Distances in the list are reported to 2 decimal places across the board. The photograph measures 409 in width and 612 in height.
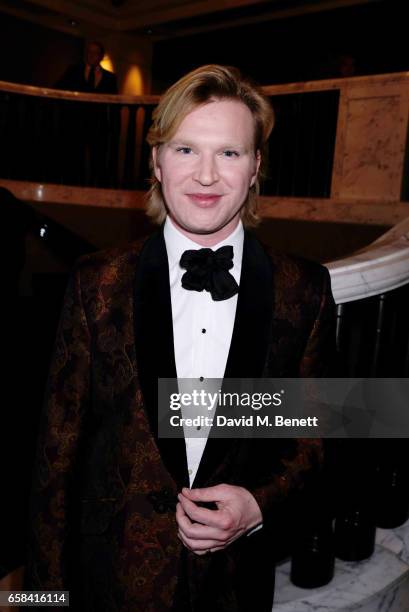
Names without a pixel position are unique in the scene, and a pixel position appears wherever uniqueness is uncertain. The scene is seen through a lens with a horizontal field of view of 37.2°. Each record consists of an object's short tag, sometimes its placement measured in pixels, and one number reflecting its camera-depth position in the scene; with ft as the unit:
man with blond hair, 4.71
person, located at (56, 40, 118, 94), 30.17
